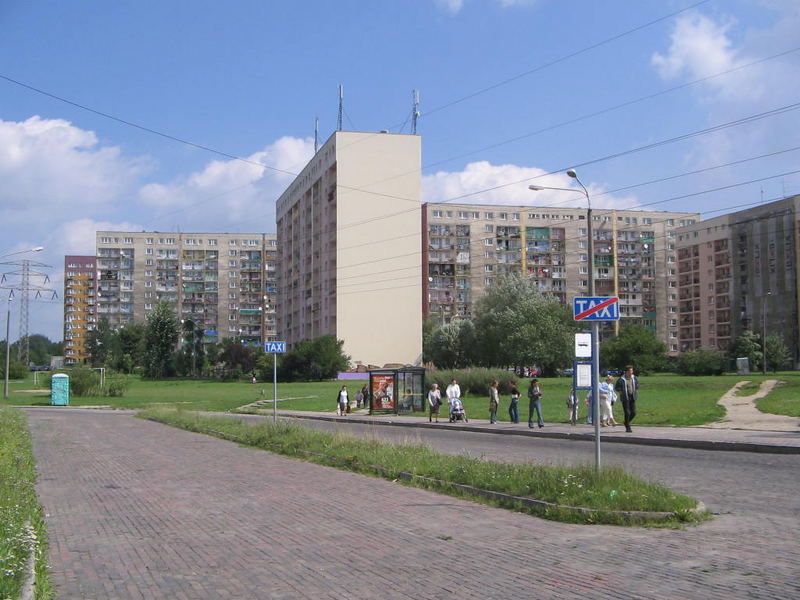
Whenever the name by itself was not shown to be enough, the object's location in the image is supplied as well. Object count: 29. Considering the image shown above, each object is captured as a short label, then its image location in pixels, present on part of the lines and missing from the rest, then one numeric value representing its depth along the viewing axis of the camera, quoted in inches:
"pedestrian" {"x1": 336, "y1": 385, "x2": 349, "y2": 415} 1655.6
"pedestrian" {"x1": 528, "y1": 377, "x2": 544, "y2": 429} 1119.0
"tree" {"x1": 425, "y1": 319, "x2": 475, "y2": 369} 3585.1
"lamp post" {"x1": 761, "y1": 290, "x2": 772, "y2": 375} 3193.9
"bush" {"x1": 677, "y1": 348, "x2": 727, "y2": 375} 3171.8
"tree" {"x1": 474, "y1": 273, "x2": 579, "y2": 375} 3139.8
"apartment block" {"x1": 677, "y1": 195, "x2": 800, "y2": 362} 4146.2
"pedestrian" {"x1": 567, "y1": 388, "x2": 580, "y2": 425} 1133.1
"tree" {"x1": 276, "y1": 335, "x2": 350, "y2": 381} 3489.2
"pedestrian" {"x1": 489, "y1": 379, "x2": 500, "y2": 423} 1242.0
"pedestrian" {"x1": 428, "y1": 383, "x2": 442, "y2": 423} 1357.0
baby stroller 1314.0
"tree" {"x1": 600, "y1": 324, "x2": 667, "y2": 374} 3196.4
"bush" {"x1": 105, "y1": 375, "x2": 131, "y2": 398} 2620.6
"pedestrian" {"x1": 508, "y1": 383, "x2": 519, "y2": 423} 1214.3
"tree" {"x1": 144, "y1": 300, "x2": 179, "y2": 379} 4414.4
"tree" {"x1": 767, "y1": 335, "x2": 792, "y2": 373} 3681.1
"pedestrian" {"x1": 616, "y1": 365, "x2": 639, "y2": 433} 958.4
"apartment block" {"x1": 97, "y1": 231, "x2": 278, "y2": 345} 5910.4
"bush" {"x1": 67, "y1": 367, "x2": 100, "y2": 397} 2635.3
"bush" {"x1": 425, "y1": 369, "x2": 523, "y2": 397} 2044.8
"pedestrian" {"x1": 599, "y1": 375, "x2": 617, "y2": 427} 1047.0
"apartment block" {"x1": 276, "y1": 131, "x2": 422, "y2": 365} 3614.7
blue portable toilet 2251.5
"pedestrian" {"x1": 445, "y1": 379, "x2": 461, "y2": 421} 1327.5
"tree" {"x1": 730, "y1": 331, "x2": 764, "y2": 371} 3678.6
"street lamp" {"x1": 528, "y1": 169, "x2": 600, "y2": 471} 454.3
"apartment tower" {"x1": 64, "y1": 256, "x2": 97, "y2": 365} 6565.0
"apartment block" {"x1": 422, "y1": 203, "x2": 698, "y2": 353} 4891.7
